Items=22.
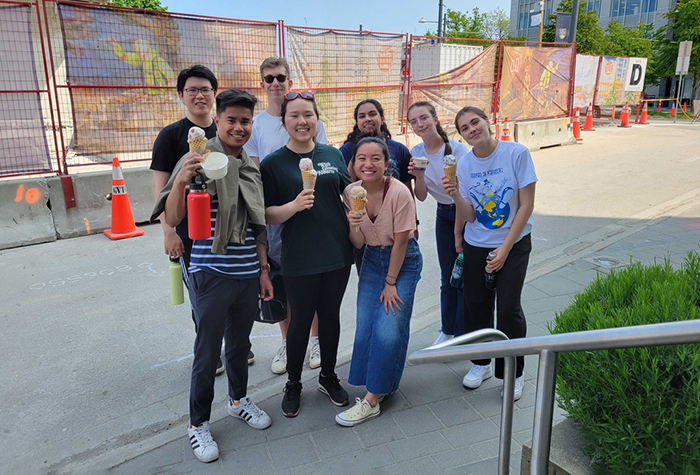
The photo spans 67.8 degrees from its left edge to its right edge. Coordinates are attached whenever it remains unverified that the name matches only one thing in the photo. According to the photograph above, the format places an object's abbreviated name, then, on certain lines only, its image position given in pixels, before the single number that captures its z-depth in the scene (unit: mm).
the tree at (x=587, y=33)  33938
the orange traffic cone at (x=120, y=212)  7000
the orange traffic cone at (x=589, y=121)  19514
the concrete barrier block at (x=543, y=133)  14344
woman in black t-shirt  3088
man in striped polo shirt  2758
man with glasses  3174
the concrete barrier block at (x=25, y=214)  6660
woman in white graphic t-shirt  3230
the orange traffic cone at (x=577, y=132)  16453
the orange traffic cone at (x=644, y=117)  22616
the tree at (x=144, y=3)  34469
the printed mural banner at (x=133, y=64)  7283
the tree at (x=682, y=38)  32594
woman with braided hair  3748
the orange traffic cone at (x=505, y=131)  13398
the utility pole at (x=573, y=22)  18172
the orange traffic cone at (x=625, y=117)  21375
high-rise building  51906
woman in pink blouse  3168
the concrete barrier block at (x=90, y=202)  7027
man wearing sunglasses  3717
